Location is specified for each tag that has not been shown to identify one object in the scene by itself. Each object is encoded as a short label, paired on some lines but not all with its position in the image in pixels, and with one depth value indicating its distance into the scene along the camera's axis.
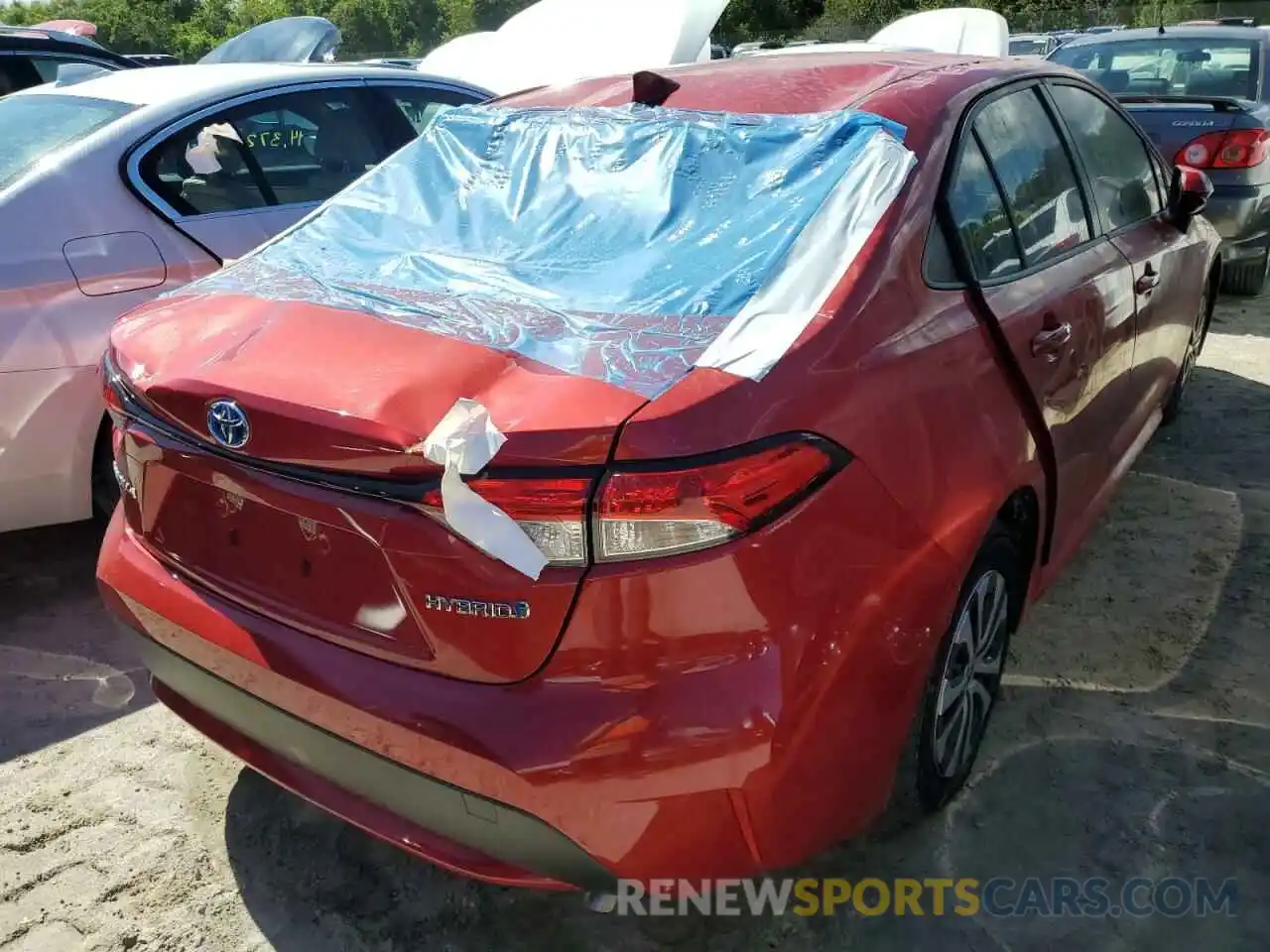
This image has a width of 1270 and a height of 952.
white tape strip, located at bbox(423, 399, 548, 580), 1.65
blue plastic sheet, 1.96
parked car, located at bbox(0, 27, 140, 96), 6.29
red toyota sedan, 1.68
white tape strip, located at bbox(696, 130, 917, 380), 1.81
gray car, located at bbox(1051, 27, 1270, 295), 6.14
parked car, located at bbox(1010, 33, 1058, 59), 18.09
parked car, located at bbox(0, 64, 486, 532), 3.21
